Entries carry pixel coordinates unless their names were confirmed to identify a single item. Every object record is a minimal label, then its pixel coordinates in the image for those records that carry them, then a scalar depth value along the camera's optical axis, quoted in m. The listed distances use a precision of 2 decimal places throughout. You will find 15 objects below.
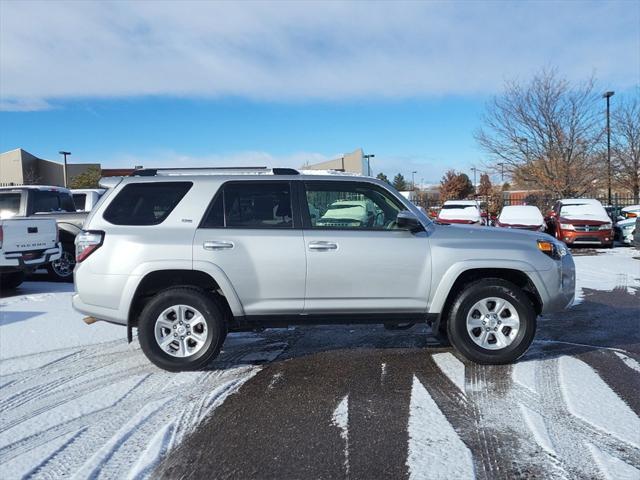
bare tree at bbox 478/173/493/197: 40.03
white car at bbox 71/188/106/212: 12.73
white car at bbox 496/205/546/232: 16.22
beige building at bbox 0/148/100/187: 38.66
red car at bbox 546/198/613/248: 15.66
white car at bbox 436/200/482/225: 19.24
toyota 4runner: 4.64
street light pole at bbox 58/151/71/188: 37.20
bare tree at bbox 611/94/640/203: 26.30
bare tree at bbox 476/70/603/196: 24.50
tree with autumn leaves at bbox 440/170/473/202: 48.35
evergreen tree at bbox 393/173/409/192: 66.12
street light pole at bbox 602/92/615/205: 23.80
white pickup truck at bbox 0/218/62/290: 8.23
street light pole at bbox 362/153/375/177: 29.03
